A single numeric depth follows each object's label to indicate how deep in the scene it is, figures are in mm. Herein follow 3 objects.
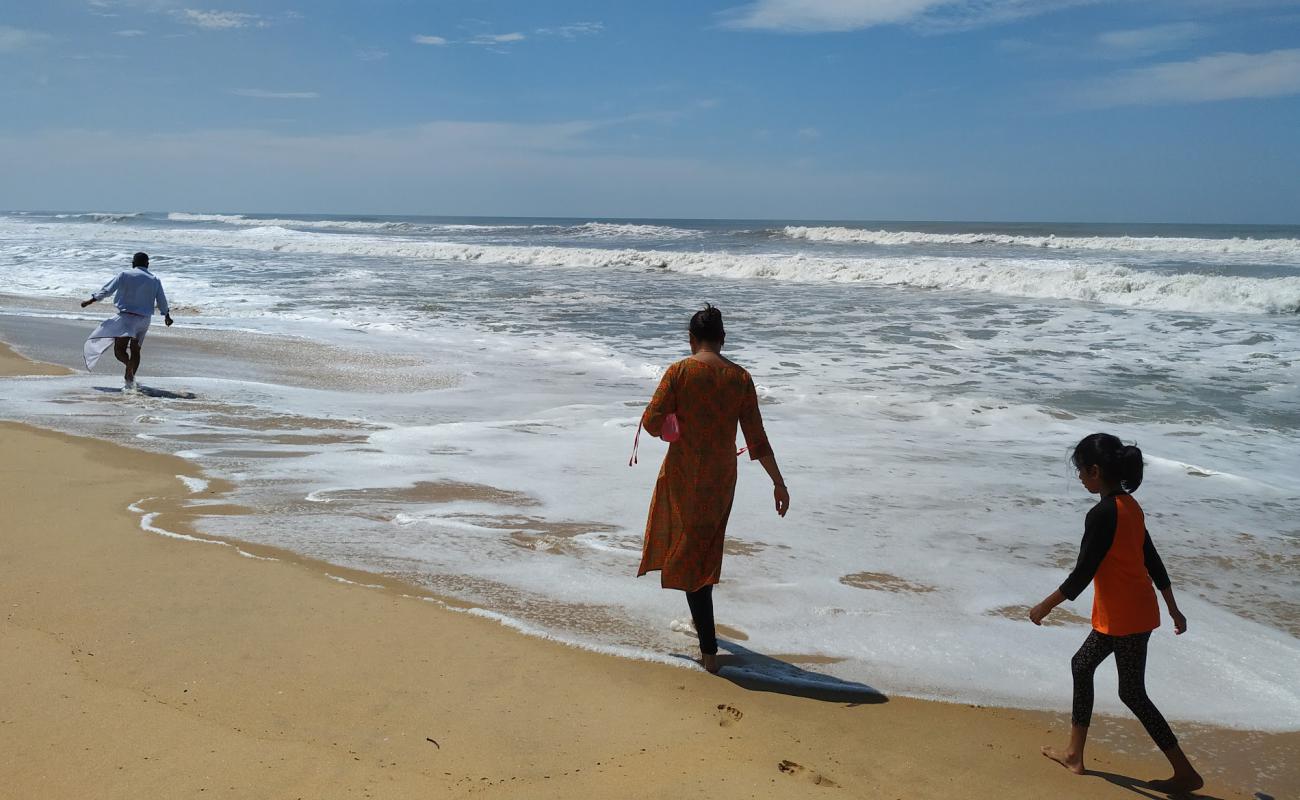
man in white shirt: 10539
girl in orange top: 3354
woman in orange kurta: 4184
